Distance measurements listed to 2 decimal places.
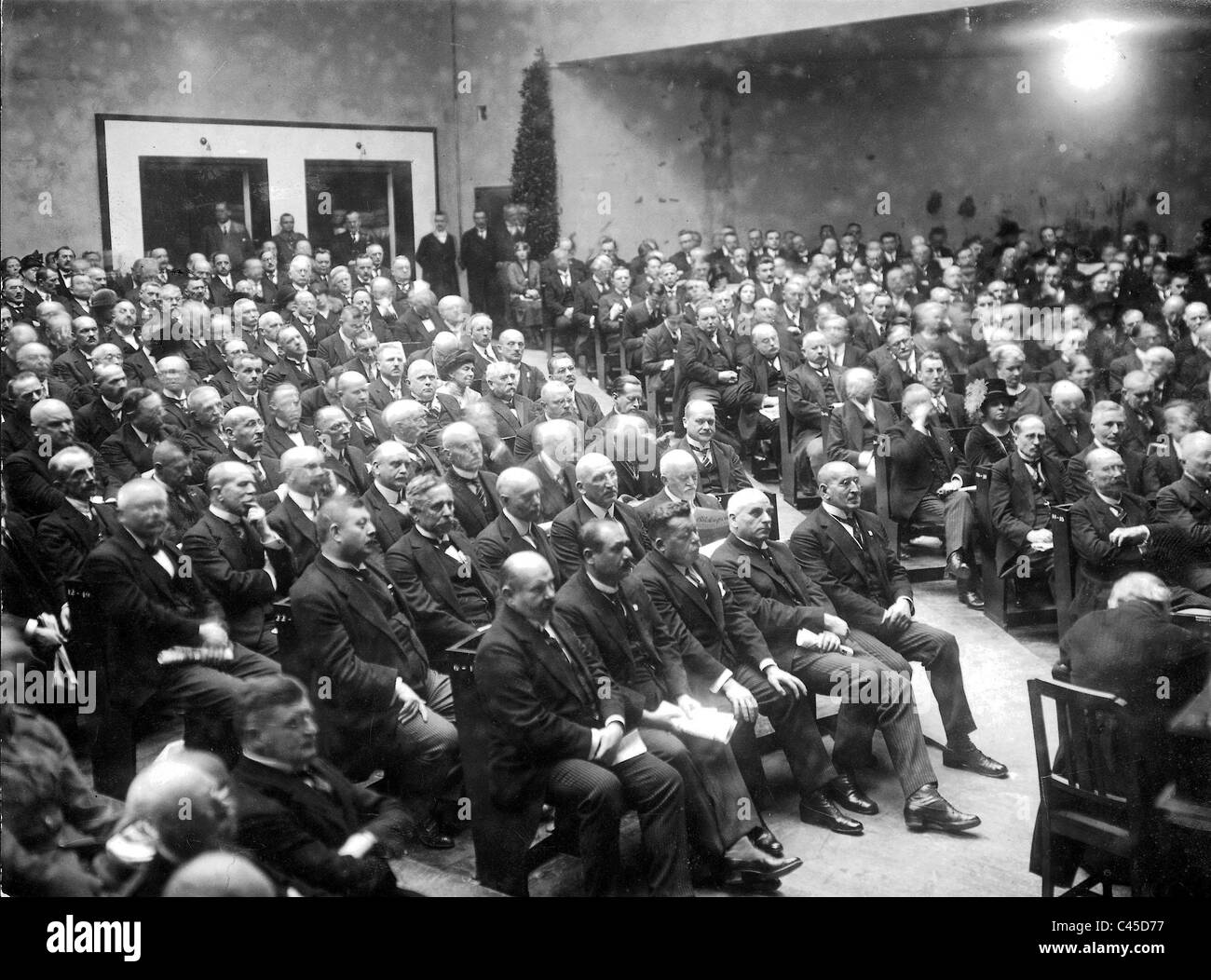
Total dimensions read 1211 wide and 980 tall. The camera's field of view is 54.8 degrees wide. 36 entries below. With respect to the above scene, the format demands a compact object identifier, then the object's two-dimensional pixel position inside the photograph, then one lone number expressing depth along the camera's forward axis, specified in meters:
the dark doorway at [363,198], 9.27
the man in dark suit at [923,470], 6.04
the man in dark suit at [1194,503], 4.95
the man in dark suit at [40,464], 4.12
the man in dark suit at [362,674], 3.57
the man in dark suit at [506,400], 6.05
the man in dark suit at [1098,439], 5.34
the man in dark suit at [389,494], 4.45
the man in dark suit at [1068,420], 6.01
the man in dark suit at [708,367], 7.28
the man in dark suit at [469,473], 4.71
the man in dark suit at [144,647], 3.64
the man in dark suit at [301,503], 4.30
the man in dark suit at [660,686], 3.54
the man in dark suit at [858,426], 6.34
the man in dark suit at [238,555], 3.97
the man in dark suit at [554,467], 4.84
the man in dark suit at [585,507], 4.24
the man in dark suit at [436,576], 3.99
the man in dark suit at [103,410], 5.46
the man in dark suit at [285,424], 5.45
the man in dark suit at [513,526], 4.14
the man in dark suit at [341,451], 5.22
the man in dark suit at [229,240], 8.24
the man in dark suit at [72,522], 3.99
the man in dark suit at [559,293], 9.15
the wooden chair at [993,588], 5.31
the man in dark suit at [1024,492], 5.37
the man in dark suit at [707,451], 5.72
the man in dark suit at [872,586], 4.33
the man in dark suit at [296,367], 6.75
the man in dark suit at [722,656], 3.92
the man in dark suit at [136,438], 5.17
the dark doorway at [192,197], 8.20
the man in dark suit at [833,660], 3.92
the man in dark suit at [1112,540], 4.83
